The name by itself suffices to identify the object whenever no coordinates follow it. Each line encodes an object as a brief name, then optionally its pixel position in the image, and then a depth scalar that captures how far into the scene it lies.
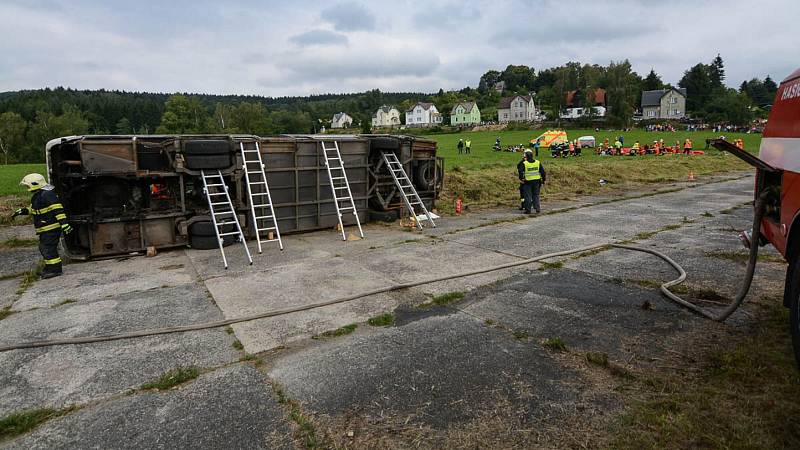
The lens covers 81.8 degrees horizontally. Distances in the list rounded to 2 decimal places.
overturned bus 8.91
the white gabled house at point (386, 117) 137.29
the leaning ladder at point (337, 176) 11.11
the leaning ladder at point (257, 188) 10.12
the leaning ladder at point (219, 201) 9.44
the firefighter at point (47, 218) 7.73
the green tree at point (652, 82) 106.75
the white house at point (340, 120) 134.12
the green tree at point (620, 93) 77.44
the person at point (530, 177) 13.36
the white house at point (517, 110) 106.25
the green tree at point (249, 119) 90.34
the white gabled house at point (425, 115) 129.50
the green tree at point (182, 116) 83.12
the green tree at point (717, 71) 124.00
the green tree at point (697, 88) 101.00
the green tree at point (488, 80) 178.61
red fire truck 3.92
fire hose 4.79
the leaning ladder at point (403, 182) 11.79
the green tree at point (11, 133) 66.38
